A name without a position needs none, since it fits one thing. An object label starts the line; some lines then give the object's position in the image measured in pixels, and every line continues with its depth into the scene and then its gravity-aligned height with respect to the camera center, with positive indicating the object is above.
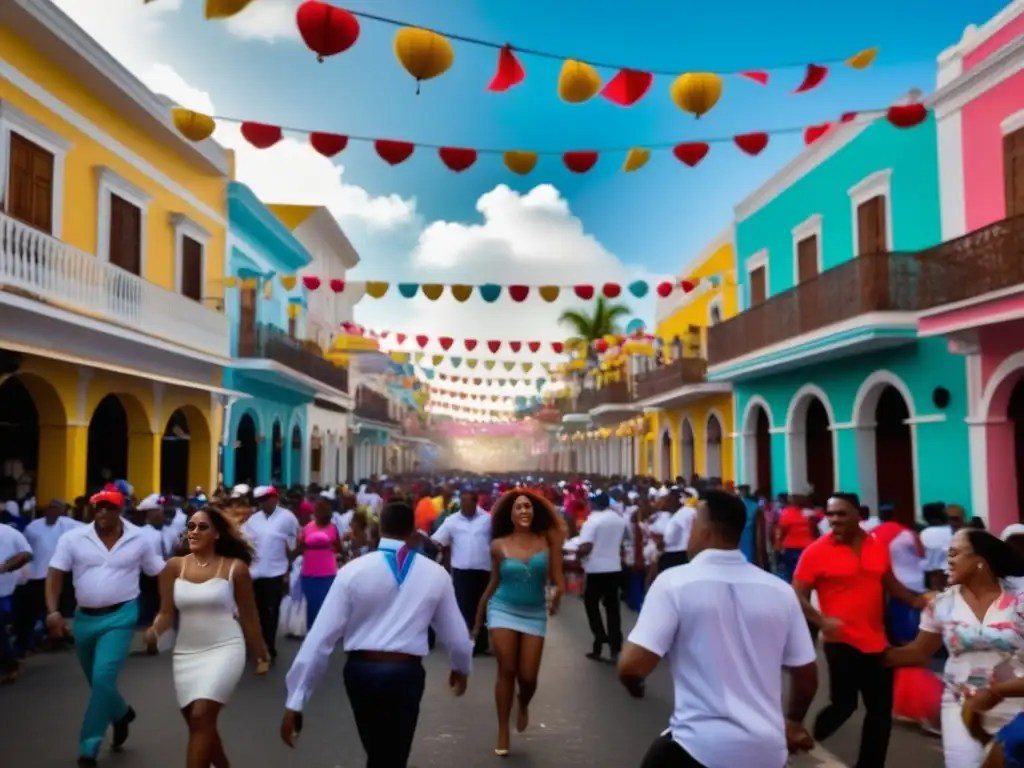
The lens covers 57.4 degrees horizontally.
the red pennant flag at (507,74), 8.12 +3.38
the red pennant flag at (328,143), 9.86 +3.37
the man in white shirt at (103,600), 5.46 -0.82
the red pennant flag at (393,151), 9.95 +3.31
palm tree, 43.03 +6.33
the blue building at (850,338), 13.66 +1.97
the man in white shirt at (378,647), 3.96 -0.79
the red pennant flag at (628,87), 8.59 +3.44
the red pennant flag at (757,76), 8.81 +3.59
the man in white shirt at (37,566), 8.99 -0.96
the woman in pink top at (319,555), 8.89 -0.88
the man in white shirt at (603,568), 8.53 -0.99
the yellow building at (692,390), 23.48 +1.80
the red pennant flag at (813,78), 9.11 +3.69
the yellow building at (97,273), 12.09 +2.79
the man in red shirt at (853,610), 4.91 -0.81
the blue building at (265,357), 20.78 +2.46
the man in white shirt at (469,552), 8.98 -0.87
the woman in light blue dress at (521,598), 5.89 -0.89
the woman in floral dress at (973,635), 3.99 -0.80
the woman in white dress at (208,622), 4.49 -0.79
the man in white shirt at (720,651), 2.93 -0.62
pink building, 11.86 +2.70
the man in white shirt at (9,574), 7.82 -0.94
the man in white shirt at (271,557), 8.81 -0.89
